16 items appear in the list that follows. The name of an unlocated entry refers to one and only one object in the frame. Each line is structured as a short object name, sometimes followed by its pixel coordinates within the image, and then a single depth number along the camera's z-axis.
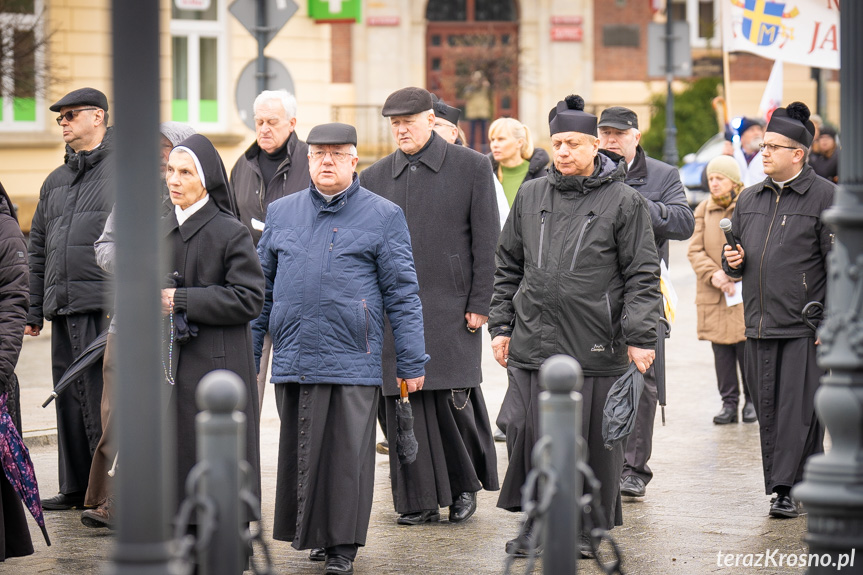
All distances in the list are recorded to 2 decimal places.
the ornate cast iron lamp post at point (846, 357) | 8.78
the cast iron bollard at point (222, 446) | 7.55
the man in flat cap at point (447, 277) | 15.12
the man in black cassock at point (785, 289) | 14.94
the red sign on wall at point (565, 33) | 73.00
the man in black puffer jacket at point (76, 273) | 15.46
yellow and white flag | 25.33
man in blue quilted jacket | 12.59
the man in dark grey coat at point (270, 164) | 16.87
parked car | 59.84
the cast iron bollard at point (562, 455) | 8.61
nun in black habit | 12.11
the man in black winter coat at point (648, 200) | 16.09
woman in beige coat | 20.94
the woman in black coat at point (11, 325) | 12.59
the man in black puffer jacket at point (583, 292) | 13.01
